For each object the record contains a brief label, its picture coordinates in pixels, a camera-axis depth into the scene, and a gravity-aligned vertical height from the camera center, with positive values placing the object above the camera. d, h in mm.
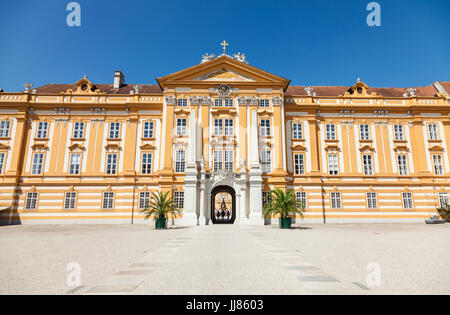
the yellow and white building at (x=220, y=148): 29641 +6109
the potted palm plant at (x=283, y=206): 22922 +52
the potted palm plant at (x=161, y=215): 23031 -705
